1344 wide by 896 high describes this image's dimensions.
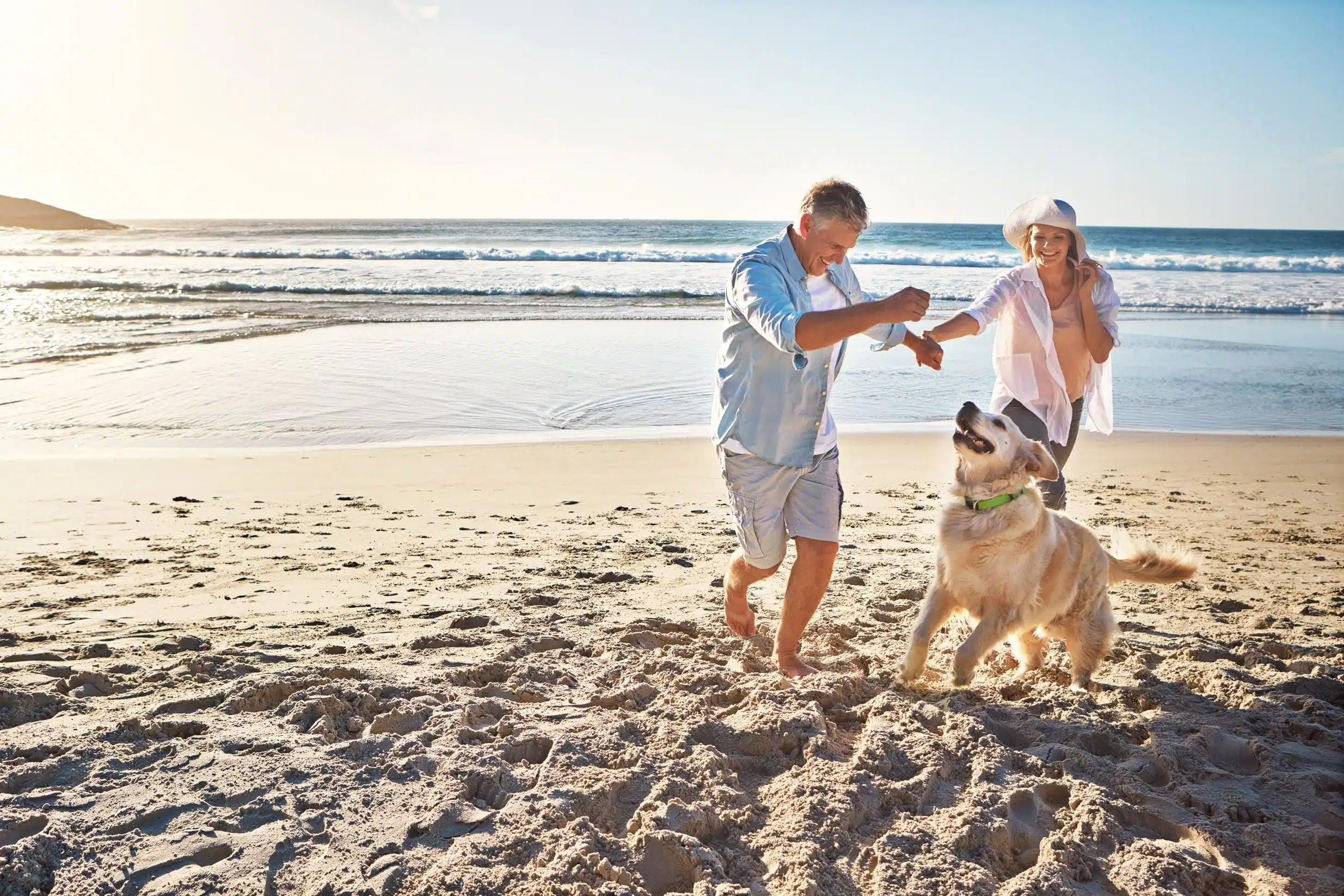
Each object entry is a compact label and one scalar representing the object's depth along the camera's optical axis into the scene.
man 3.00
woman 4.13
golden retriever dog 3.62
